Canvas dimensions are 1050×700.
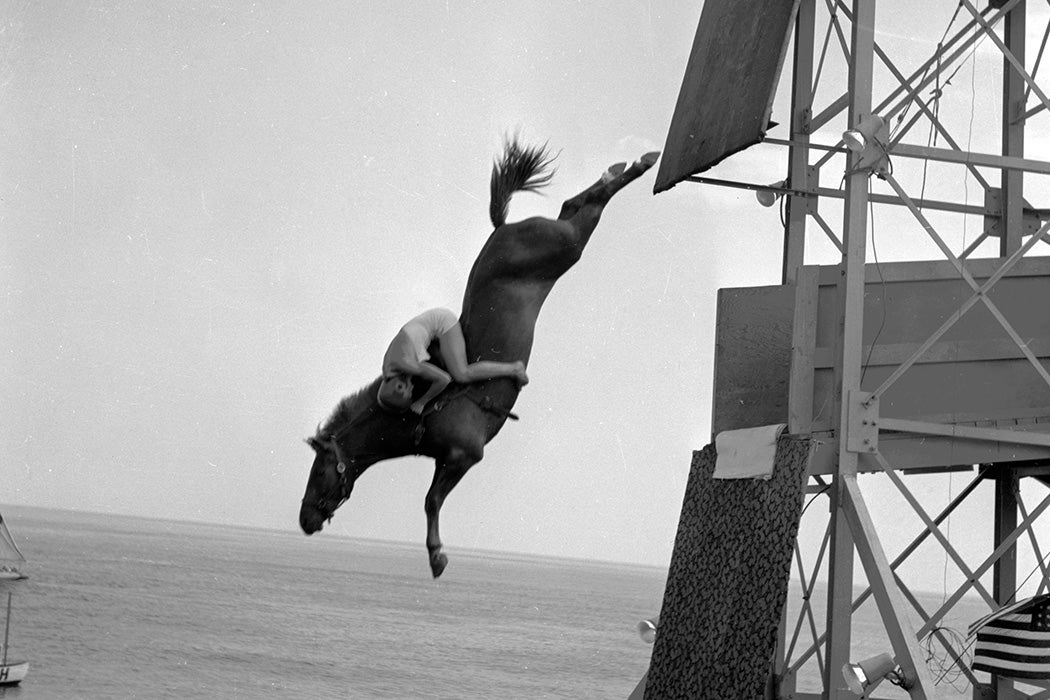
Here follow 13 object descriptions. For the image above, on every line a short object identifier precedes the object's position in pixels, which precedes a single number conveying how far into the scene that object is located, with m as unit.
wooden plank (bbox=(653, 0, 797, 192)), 7.15
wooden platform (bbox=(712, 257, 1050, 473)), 6.97
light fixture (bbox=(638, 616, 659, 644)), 7.90
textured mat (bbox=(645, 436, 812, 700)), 6.68
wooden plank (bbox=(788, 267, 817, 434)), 7.18
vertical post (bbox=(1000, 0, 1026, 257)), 8.42
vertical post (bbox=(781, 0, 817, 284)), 8.46
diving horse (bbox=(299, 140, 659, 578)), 13.38
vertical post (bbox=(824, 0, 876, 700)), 6.34
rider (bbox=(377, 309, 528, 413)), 13.28
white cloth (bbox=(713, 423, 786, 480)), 7.01
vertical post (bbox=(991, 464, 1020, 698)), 8.11
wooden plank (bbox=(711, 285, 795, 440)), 7.87
